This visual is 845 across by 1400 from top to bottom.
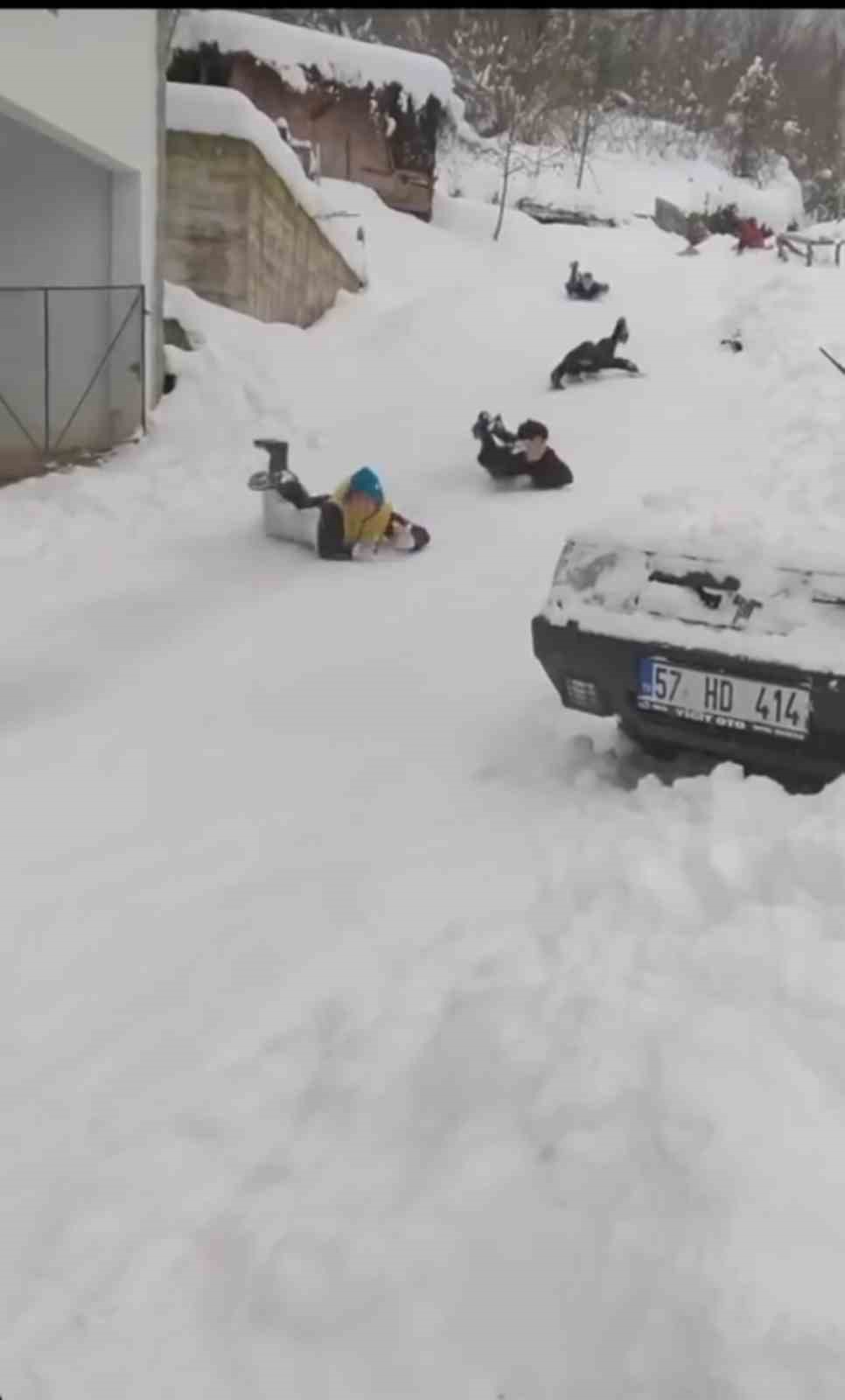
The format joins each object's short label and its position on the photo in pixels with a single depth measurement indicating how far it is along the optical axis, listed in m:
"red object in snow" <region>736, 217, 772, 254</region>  30.05
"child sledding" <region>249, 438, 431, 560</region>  8.71
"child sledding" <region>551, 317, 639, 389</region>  14.62
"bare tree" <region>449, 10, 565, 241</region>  36.53
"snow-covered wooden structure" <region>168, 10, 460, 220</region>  27.12
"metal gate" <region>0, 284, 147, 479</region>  12.51
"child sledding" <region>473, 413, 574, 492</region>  10.55
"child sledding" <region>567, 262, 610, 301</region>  21.64
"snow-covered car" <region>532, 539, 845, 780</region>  3.74
